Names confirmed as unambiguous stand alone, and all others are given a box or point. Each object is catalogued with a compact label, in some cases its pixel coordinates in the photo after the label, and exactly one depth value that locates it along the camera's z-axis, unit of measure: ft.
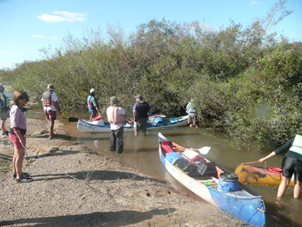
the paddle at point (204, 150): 24.21
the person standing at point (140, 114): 31.45
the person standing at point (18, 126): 16.07
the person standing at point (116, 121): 24.26
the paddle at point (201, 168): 20.62
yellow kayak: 21.07
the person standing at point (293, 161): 16.48
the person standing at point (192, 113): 43.11
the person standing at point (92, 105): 36.00
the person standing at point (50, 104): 28.68
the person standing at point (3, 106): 28.50
